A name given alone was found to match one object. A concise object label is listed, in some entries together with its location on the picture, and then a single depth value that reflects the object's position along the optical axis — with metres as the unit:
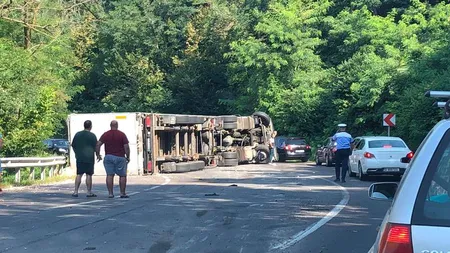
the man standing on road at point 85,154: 16.69
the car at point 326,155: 33.06
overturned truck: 27.23
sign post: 31.67
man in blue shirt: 21.64
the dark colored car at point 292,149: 40.50
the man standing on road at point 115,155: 16.33
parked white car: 22.22
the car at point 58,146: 40.31
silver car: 3.79
